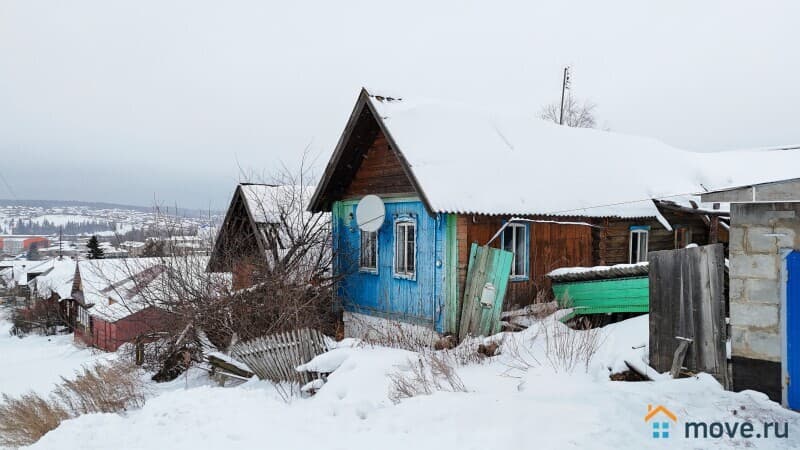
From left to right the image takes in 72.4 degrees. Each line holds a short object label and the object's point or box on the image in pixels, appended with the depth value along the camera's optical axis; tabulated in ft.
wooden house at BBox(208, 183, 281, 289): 42.91
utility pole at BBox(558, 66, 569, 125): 101.21
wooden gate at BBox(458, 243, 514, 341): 33.32
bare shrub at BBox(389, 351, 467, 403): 21.91
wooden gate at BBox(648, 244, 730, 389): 21.65
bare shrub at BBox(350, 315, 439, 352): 29.84
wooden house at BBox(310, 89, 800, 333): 35.24
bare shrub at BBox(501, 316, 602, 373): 23.22
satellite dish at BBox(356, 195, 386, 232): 38.73
